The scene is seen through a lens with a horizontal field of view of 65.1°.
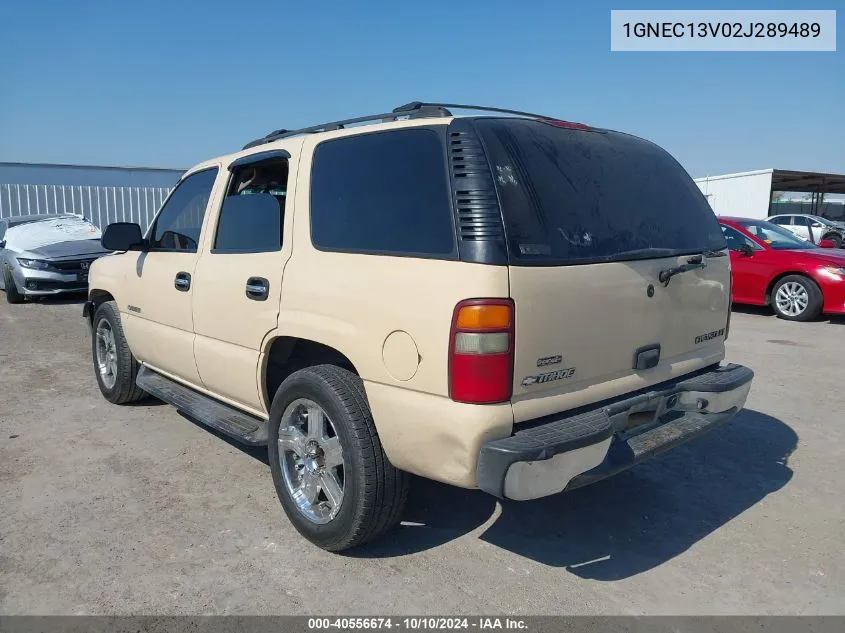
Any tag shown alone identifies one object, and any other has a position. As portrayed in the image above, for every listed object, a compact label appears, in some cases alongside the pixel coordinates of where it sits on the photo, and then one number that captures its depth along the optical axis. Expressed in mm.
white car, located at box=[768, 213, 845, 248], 24267
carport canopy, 30844
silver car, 11211
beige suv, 2525
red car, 9461
